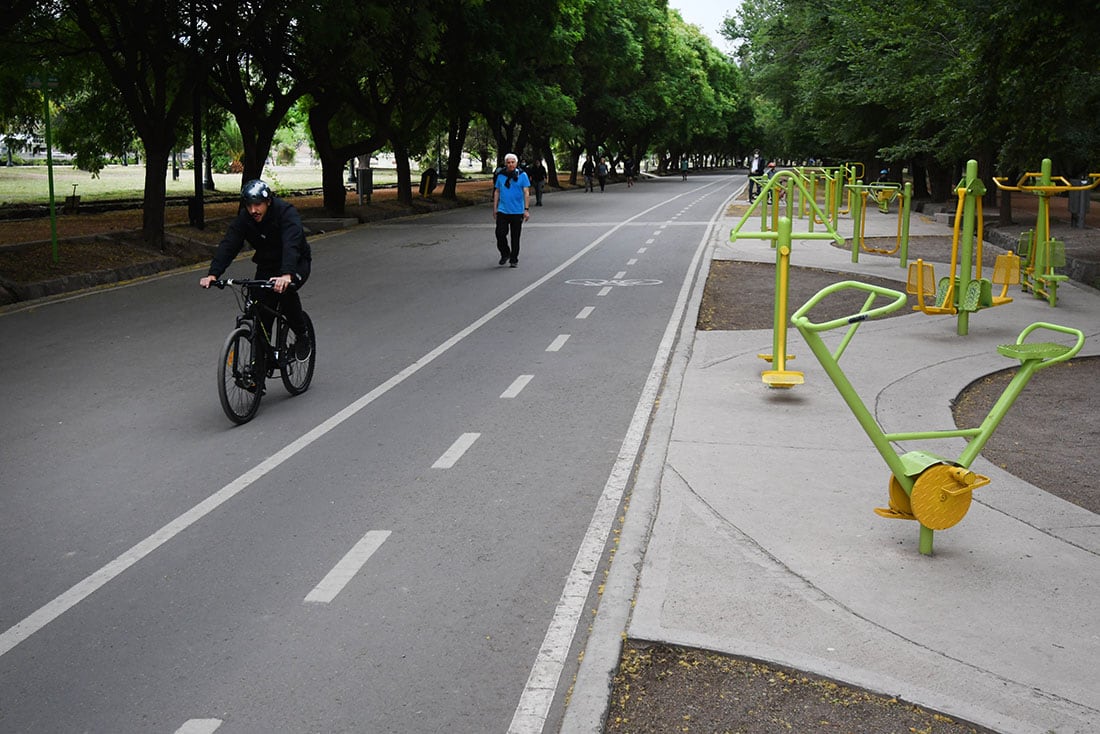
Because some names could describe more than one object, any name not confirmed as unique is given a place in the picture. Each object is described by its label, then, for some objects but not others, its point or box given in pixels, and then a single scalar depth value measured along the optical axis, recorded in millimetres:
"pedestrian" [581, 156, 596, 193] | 58634
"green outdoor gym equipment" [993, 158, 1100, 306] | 13867
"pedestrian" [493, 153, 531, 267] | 18625
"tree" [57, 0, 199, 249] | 21078
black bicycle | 8625
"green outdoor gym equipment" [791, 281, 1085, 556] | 5473
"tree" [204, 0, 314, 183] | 24984
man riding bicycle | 9039
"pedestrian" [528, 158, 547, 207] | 41031
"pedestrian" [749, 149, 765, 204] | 41175
